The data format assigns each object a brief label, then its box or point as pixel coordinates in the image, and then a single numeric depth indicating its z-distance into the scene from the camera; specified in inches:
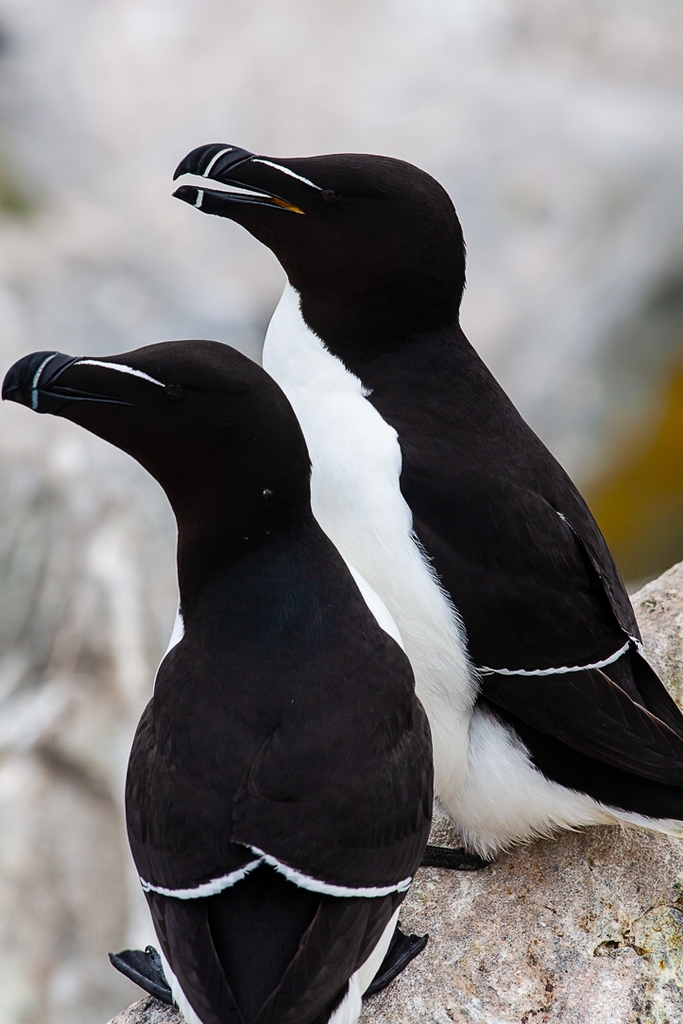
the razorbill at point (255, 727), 186.5
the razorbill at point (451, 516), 239.8
